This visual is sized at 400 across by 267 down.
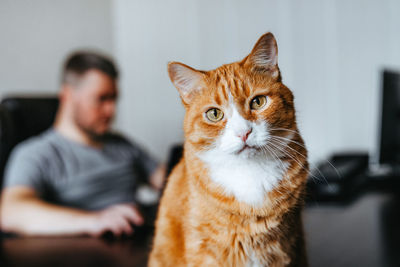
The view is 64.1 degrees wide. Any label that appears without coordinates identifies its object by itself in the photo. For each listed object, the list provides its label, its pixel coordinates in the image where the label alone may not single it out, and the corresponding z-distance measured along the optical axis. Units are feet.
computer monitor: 5.39
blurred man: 5.21
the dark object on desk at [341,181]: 5.19
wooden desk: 2.89
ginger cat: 1.58
